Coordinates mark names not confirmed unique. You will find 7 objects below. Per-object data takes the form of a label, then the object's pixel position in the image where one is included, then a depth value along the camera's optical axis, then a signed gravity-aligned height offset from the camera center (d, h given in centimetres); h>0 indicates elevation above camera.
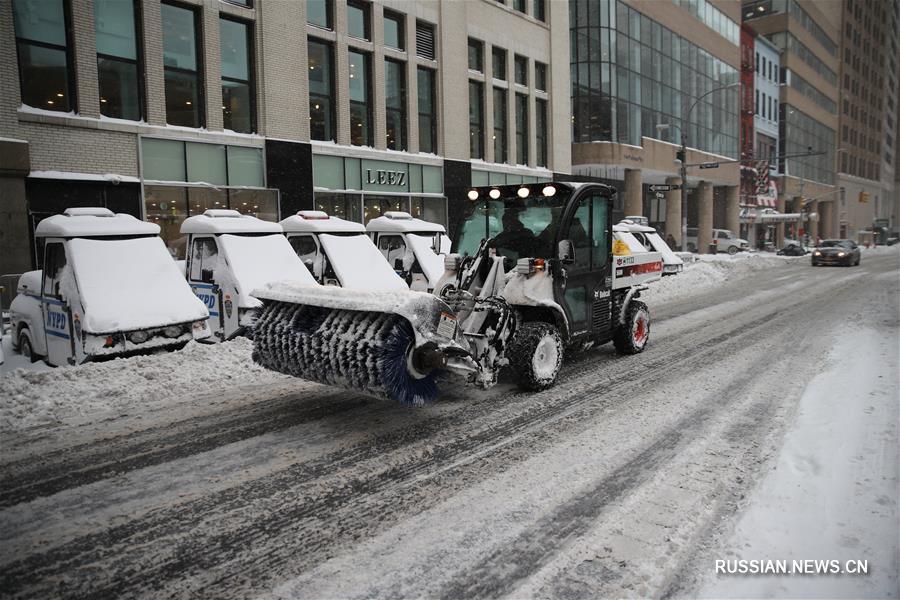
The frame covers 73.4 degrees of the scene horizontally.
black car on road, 3072 -64
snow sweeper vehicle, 551 -67
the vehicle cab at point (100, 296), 820 -59
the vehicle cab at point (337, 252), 1263 -3
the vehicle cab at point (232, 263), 1035 -19
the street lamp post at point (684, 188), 2986 +278
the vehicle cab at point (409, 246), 1490 +9
